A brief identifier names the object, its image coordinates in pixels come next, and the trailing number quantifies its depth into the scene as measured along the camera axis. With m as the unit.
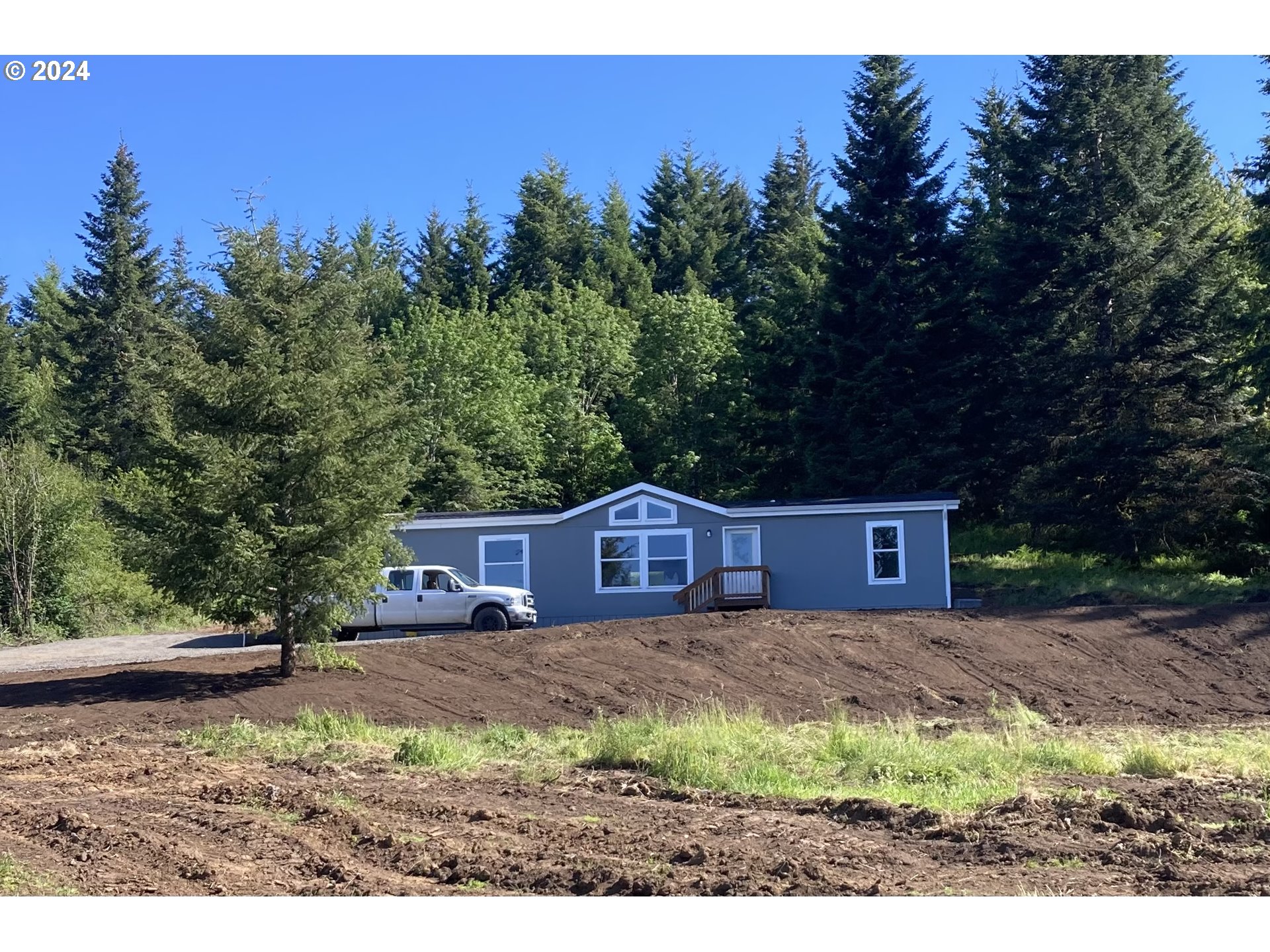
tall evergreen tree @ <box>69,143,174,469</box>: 45.34
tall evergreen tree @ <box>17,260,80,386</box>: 50.88
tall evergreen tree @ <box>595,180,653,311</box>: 59.34
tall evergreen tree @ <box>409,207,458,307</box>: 59.56
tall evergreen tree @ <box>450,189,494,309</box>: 59.84
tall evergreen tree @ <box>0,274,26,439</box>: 46.78
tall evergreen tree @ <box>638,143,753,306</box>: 59.84
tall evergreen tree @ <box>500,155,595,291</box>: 62.22
